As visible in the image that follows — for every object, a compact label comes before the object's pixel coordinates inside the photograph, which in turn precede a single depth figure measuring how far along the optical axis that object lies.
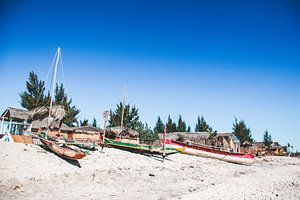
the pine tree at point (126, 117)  44.78
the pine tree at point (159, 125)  64.12
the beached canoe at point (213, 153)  25.94
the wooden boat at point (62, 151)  13.82
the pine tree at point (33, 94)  37.34
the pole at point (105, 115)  20.88
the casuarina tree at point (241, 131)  50.66
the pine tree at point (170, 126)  64.31
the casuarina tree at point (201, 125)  65.36
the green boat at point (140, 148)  22.30
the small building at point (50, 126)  28.47
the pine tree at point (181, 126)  65.31
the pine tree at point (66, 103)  43.34
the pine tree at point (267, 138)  53.50
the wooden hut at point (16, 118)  23.24
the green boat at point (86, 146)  18.61
